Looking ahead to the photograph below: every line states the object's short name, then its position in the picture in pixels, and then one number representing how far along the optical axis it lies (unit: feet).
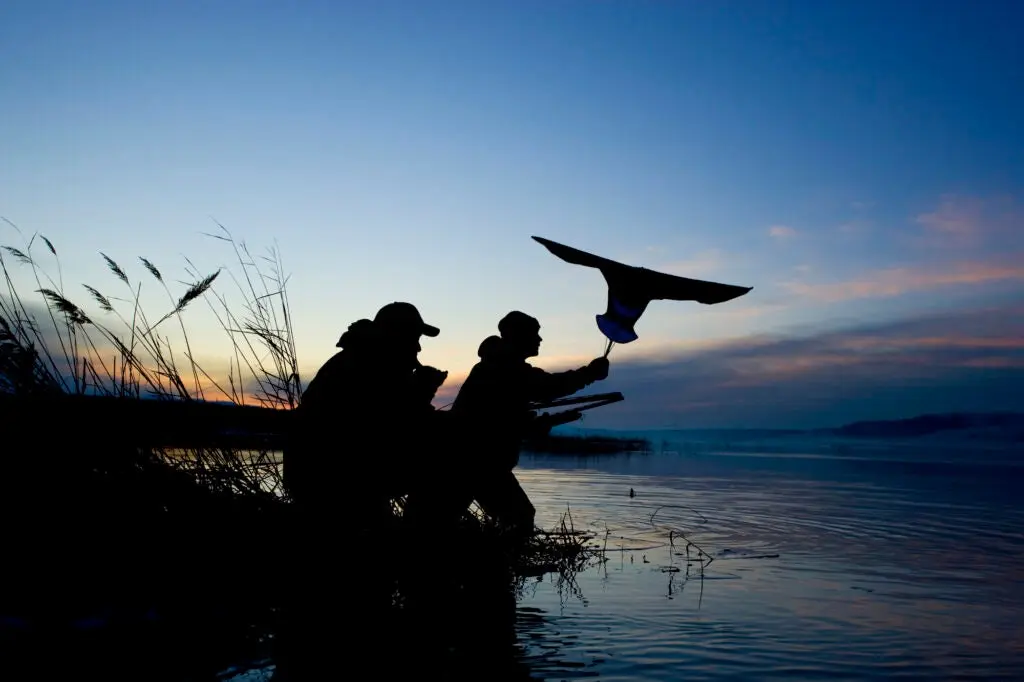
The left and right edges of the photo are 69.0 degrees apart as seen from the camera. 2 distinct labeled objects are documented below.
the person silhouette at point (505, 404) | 21.54
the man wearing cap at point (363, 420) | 15.21
